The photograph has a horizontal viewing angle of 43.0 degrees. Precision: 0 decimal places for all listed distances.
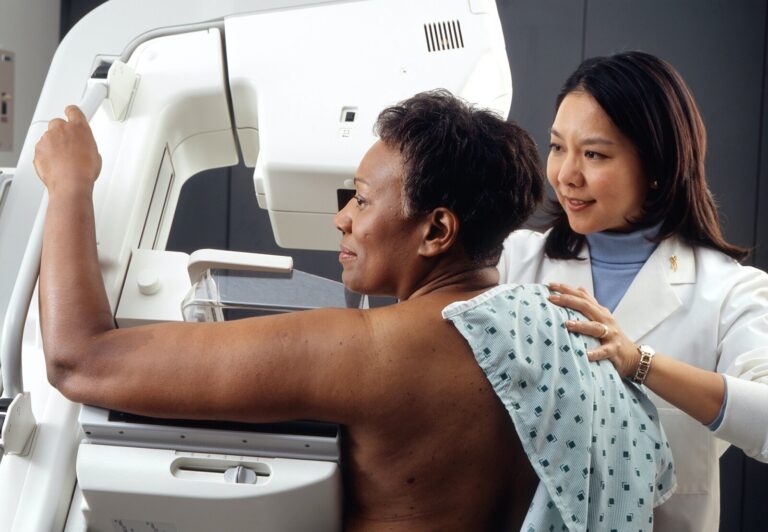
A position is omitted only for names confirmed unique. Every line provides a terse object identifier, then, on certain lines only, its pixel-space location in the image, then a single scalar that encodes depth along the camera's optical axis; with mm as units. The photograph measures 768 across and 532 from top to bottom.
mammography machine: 1224
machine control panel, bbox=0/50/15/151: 2227
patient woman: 1127
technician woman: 1581
